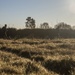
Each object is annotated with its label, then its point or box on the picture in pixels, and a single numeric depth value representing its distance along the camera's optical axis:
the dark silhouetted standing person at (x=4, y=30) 31.21
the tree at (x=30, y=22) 47.16
